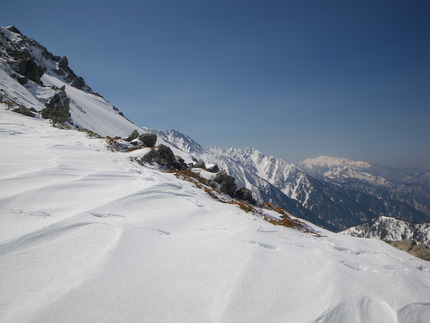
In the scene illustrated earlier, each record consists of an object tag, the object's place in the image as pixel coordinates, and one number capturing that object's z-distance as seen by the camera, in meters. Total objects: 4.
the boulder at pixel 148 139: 17.70
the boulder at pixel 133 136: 17.25
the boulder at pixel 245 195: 15.25
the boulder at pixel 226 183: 14.06
